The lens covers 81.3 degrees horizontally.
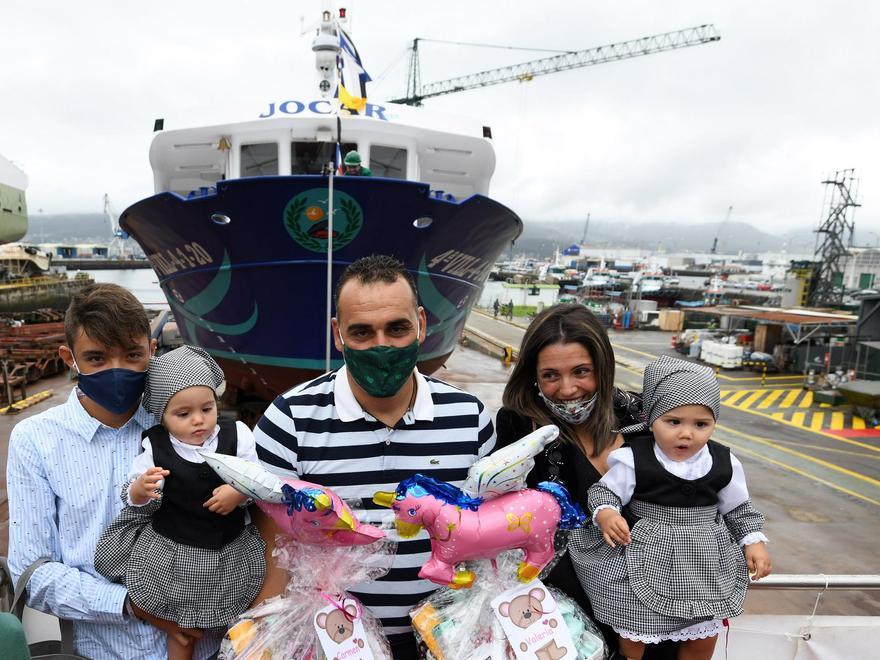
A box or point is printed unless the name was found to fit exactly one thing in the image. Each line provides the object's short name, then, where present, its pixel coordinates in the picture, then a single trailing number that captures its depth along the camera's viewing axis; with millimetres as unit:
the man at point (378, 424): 1536
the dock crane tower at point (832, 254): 31312
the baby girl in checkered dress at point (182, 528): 1550
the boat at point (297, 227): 5559
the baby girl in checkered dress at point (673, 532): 1660
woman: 1782
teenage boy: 1560
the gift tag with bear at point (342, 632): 1418
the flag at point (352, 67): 8164
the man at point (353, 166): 5574
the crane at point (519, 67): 58812
